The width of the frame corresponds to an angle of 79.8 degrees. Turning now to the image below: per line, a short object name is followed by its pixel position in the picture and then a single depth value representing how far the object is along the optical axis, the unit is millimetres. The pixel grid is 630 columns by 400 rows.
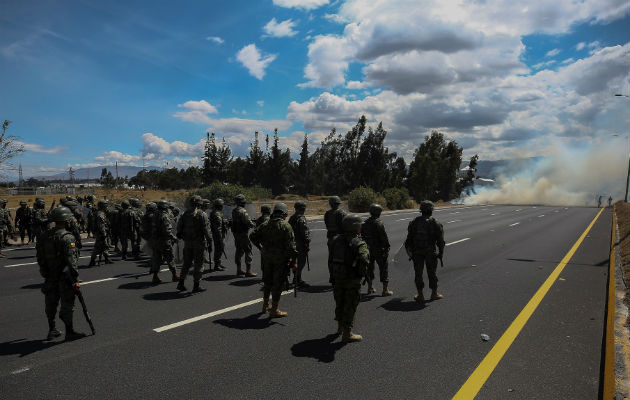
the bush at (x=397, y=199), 40562
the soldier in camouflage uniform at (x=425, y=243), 6922
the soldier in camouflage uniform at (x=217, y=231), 9766
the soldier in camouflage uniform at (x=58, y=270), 5102
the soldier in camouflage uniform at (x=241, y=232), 9066
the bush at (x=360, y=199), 33594
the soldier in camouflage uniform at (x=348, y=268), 4996
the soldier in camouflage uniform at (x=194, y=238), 7637
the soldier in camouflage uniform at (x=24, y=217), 14020
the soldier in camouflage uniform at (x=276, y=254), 6031
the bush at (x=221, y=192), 26497
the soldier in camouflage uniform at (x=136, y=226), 11391
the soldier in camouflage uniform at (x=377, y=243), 7293
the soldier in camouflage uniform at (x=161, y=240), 8398
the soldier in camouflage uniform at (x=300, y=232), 7891
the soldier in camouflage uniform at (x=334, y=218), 7742
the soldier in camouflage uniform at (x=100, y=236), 10250
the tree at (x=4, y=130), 16462
